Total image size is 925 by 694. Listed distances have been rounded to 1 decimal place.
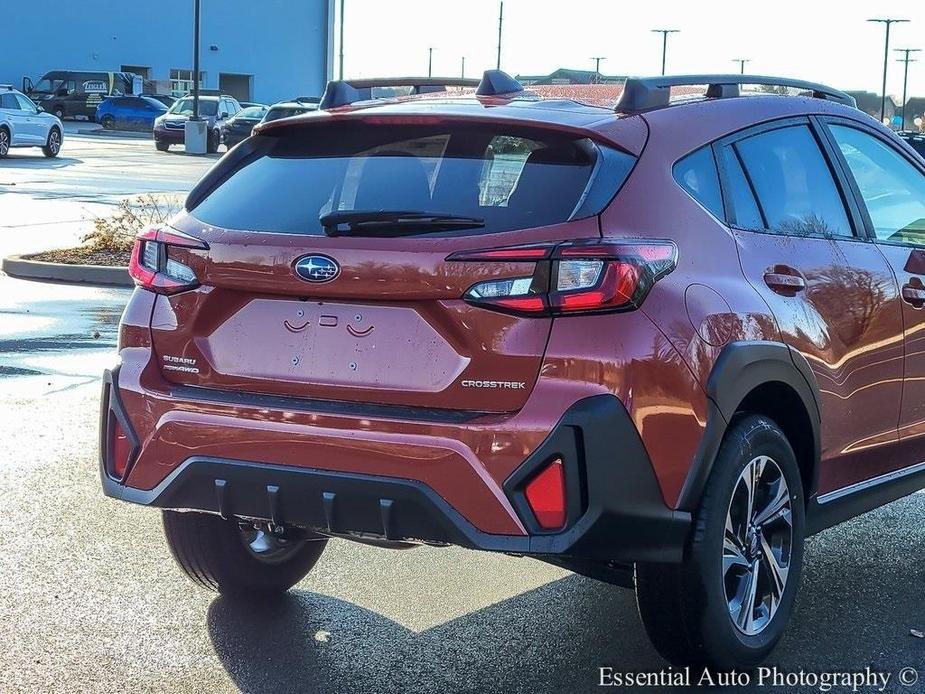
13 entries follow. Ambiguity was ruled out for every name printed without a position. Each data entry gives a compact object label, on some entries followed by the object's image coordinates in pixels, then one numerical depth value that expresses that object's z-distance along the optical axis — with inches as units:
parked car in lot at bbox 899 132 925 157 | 1171.3
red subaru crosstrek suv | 140.3
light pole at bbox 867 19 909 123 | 3533.5
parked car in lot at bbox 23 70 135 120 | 2385.6
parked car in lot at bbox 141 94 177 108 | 2425.0
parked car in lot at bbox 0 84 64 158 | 1359.5
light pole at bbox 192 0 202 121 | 1694.5
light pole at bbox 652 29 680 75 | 4079.7
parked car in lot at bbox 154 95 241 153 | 1721.2
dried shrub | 595.5
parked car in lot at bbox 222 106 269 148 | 1680.6
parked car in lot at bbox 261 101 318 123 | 1280.8
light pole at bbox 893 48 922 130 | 4227.4
